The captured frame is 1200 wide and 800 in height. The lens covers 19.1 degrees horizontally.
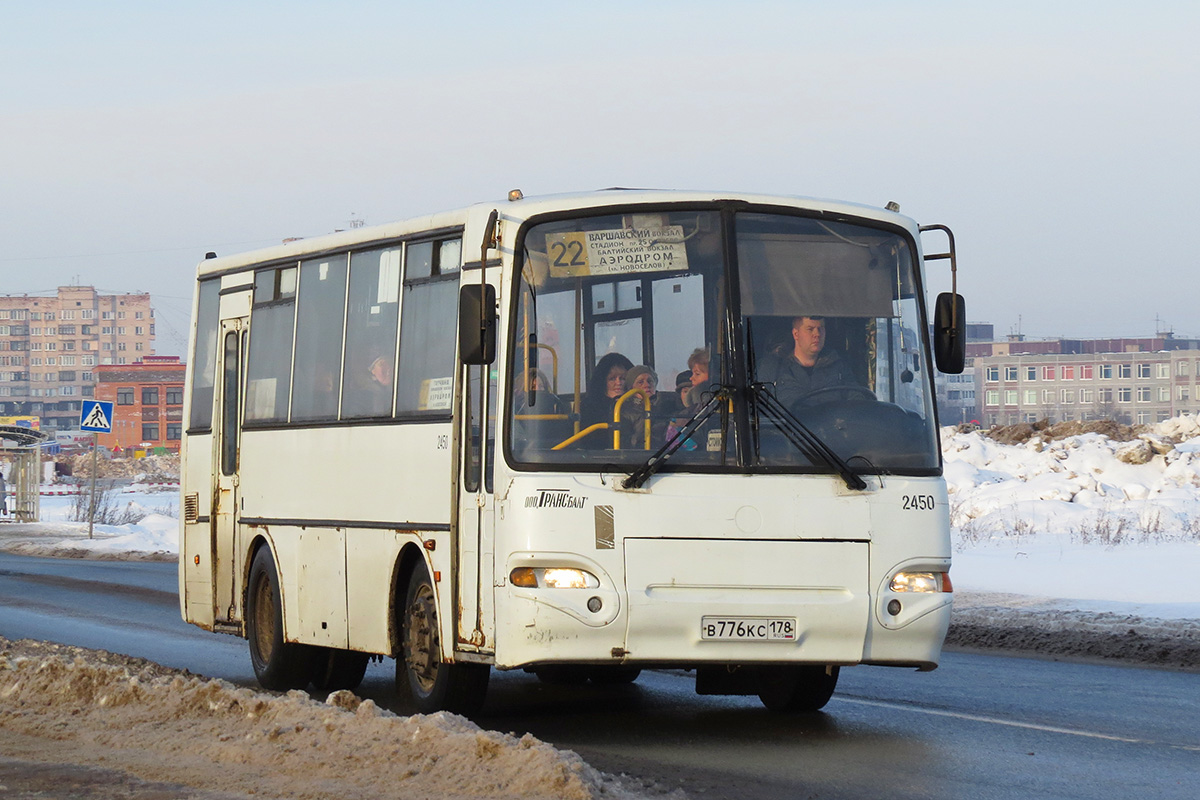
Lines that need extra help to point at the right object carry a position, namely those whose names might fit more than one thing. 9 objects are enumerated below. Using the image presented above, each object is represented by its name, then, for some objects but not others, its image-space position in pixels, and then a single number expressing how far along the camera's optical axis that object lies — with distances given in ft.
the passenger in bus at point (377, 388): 70.84
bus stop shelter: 285.15
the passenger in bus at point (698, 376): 60.67
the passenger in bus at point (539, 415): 60.17
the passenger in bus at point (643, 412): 60.17
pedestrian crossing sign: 226.28
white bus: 58.72
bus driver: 60.98
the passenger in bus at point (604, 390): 60.42
